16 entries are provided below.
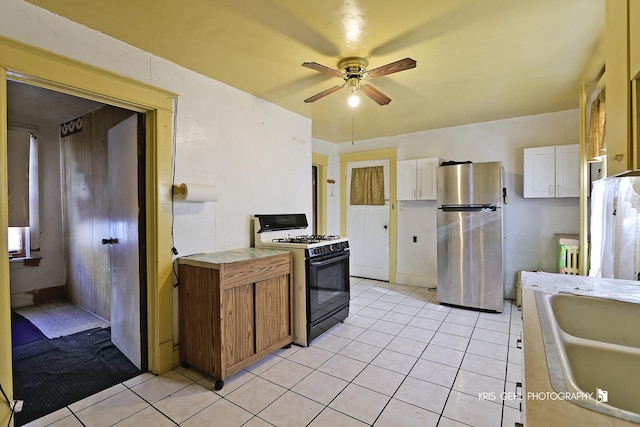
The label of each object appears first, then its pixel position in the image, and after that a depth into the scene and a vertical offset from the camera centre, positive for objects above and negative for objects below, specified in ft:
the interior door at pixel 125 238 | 7.91 -0.75
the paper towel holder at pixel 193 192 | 7.70 +0.49
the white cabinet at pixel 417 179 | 14.21 +1.48
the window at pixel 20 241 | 13.09 -1.26
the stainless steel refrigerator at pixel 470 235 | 11.51 -1.02
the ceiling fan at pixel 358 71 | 6.63 +3.24
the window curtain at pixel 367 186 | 16.46 +1.34
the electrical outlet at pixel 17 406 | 5.55 -3.58
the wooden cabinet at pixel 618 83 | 3.16 +1.42
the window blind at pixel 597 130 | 7.67 +2.12
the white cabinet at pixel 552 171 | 11.27 +1.43
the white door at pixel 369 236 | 16.43 -1.46
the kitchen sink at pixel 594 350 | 2.69 -1.63
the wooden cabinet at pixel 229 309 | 7.13 -2.51
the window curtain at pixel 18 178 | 11.94 +1.35
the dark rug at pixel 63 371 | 6.56 -4.05
